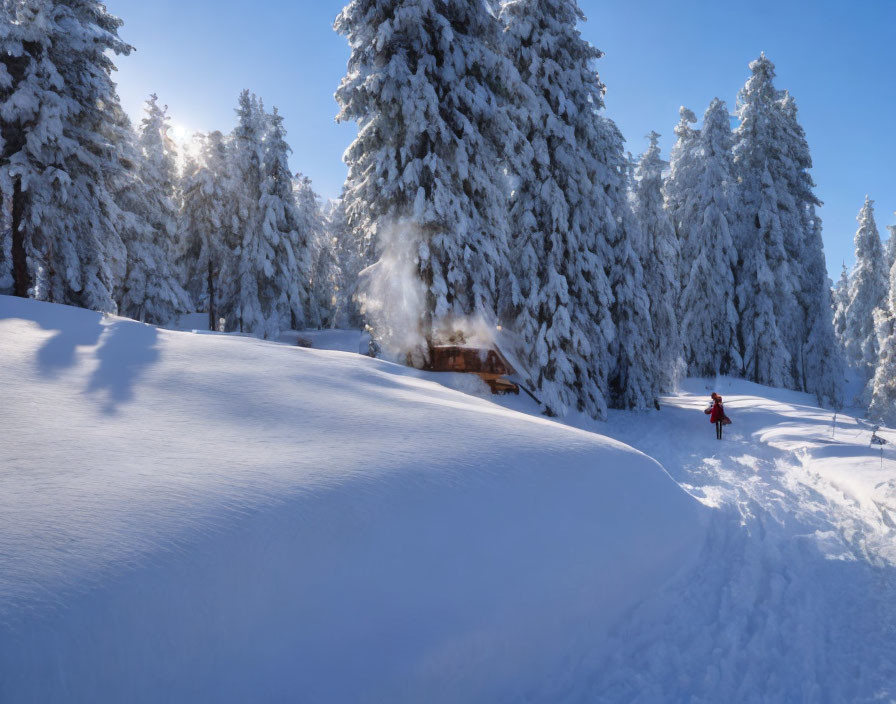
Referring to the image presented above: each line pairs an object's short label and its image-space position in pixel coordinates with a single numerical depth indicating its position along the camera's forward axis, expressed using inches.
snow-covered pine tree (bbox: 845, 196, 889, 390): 1660.9
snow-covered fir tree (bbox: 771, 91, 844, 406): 1087.0
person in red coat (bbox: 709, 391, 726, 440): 531.8
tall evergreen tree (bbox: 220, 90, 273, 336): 1116.5
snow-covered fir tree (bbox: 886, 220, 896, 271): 1809.5
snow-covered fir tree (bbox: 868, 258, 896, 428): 650.7
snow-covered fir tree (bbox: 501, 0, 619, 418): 573.1
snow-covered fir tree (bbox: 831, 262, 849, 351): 2086.6
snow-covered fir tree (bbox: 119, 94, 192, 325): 912.9
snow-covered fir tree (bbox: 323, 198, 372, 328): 1434.5
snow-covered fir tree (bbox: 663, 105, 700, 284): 1151.0
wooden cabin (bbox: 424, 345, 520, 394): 481.4
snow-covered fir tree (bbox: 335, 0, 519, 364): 447.5
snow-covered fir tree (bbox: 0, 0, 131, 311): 517.3
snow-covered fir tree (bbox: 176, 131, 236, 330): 1197.7
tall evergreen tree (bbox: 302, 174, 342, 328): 1622.8
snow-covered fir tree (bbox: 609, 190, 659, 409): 701.3
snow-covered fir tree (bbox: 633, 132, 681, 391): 779.4
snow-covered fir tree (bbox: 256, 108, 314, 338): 1123.9
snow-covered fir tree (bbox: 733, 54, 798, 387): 1028.5
